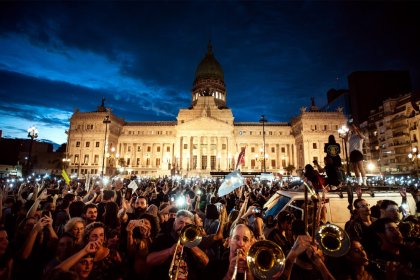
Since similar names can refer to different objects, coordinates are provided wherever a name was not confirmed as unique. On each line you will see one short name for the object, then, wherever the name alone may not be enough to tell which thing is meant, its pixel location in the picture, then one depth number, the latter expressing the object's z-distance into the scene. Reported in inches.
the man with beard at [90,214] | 188.4
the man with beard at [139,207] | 228.8
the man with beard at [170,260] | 117.6
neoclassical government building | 2460.6
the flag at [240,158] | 452.5
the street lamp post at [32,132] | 729.0
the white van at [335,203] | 235.6
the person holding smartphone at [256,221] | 161.3
